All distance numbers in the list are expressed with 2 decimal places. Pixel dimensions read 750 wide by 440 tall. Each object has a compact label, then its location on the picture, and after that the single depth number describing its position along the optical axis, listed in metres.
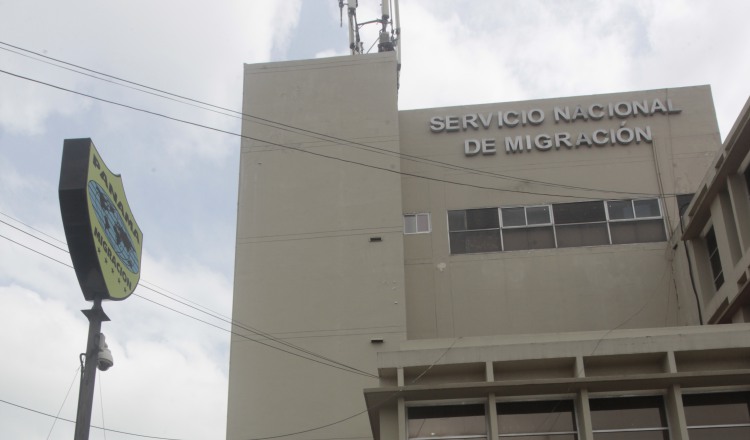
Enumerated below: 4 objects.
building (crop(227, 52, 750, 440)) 26.62
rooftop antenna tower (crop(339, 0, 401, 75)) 34.72
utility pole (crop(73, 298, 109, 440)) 13.48
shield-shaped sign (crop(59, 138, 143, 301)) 14.27
